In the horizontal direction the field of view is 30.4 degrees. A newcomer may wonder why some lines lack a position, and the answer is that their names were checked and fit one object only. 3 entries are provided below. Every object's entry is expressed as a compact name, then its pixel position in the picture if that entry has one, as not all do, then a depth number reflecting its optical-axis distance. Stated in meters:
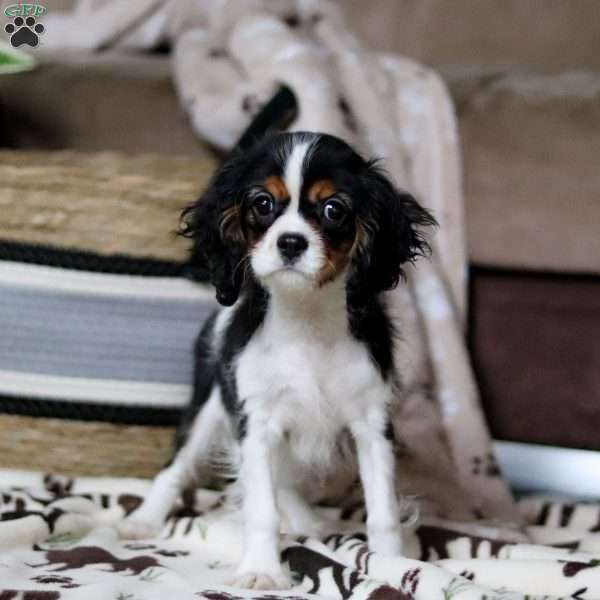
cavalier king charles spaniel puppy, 1.43
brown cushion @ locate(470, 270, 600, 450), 2.20
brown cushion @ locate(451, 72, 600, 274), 2.12
